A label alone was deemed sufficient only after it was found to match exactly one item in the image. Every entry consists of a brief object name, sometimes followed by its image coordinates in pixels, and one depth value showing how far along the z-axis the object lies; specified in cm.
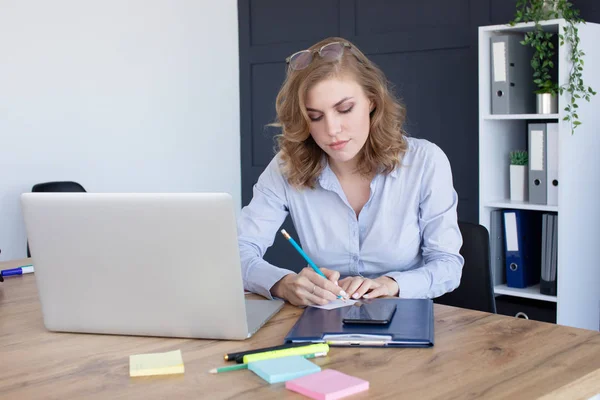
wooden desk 112
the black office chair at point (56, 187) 356
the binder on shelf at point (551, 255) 325
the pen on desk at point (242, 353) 126
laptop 133
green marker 122
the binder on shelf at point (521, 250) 338
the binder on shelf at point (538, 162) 326
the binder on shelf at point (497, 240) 344
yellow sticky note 122
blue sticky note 116
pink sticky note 108
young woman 197
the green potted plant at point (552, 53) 313
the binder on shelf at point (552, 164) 321
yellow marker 126
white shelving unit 318
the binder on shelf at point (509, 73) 330
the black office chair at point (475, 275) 203
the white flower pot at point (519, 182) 341
